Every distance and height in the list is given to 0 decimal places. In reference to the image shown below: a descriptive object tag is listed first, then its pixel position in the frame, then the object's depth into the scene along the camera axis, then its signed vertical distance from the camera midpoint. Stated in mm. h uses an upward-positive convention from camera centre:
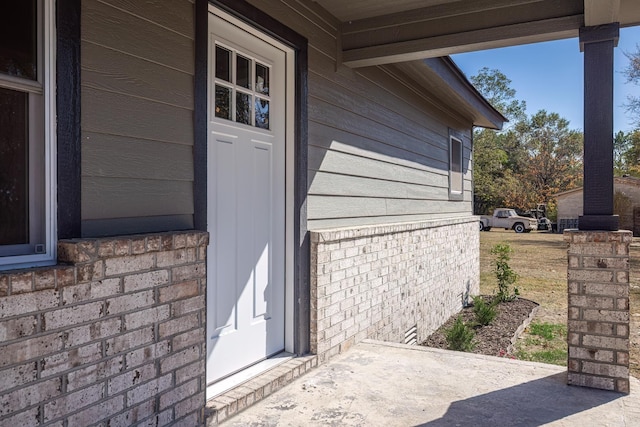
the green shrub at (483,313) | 7016 -1473
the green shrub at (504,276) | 8703 -1175
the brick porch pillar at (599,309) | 3418 -694
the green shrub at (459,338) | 5285 -1381
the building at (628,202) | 25500 +458
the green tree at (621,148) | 38391 +5672
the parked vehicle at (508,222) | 27516 -637
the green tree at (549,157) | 33875 +3844
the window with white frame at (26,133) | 1854 +300
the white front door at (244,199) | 3090 +74
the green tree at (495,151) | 33312 +4251
